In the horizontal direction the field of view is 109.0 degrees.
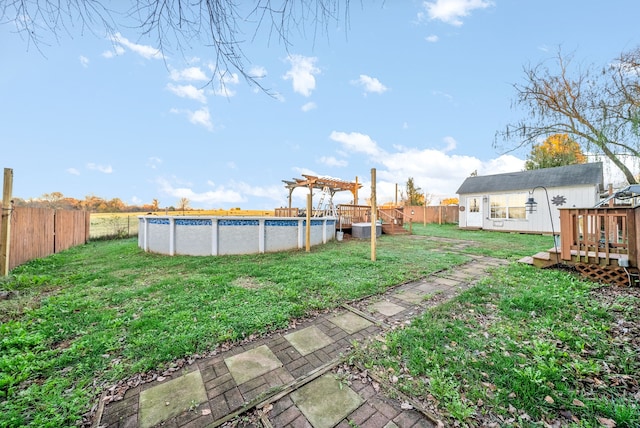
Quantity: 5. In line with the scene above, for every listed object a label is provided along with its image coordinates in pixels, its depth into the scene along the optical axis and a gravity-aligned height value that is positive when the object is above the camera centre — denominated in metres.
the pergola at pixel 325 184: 10.64 +1.64
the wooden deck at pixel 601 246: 3.84 -0.57
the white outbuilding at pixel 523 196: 11.14 +1.11
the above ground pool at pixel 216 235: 6.72 -0.54
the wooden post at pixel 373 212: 5.84 +0.11
